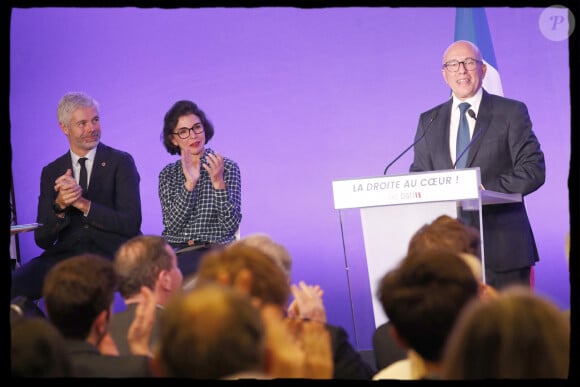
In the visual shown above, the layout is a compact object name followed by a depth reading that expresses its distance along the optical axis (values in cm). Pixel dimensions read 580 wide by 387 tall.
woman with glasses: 977
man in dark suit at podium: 914
